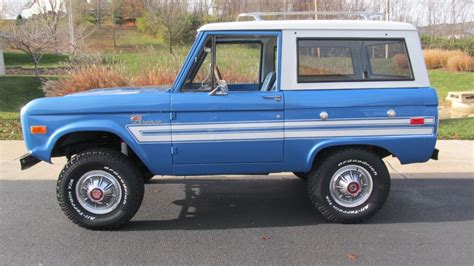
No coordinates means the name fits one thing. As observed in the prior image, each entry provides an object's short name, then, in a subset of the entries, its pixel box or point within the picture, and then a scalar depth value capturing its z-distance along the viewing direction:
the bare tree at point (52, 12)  21.33
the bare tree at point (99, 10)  38.06
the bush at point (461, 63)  20.84
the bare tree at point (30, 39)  17.11
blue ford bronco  4.23
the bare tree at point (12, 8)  27.59
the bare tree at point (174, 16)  24.95
